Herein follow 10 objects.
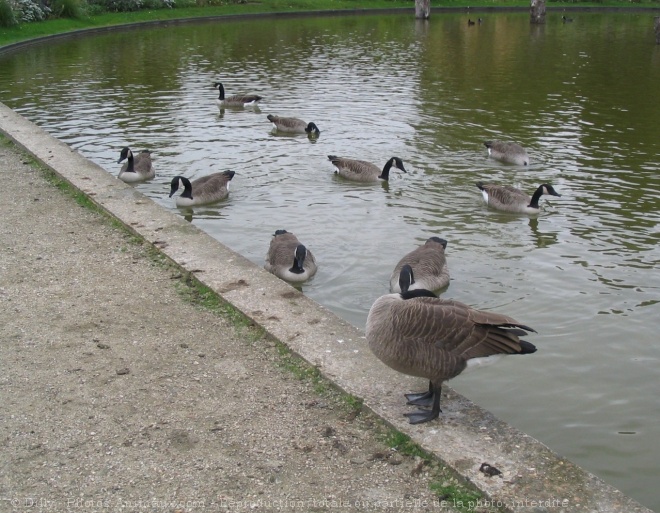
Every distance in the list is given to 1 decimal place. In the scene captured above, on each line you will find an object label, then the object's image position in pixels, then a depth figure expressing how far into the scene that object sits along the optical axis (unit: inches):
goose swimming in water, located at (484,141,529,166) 516.1
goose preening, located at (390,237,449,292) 314.4
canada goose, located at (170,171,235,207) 441.1
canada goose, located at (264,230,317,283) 325.4
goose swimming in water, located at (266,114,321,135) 618.5
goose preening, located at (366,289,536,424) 187.9
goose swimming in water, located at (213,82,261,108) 724.7
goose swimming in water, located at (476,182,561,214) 423.5
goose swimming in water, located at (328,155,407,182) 486.6
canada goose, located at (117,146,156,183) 471.8
